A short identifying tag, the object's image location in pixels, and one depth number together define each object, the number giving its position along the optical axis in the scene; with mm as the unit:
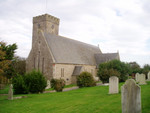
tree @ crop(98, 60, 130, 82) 31141
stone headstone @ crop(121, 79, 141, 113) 6493
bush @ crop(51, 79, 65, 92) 22094
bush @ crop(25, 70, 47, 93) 20875
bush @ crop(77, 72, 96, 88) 25484
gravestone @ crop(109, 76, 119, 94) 14266
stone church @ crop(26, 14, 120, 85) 32666
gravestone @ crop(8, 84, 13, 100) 15125
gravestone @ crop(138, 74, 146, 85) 20438
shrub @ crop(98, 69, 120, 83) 27188
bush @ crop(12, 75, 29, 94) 20328
